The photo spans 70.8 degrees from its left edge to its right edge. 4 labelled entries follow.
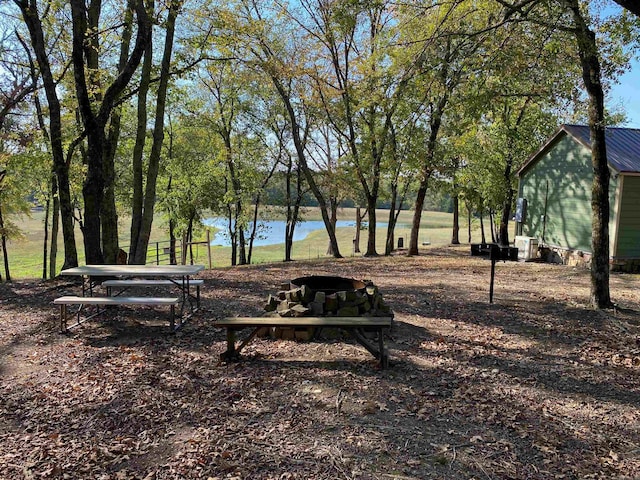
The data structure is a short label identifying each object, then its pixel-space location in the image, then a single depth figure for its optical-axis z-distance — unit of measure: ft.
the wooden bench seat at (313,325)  14.53
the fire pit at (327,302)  17.78
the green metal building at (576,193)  37.32
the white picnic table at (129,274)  17.69
